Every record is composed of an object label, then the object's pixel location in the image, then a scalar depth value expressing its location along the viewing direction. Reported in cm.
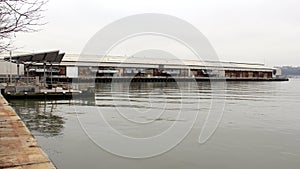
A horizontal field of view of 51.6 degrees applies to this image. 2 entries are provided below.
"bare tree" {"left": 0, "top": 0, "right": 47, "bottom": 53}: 437
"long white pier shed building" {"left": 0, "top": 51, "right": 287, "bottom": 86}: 5275
